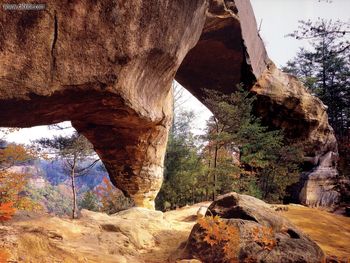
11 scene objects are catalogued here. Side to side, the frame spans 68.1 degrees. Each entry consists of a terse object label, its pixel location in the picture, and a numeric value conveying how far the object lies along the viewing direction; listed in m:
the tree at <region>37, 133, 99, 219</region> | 14.01
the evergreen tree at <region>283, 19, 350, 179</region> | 21.34
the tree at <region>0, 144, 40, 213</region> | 13.38
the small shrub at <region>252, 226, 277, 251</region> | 4.29
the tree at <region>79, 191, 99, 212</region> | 16.19
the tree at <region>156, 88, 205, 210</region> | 11.12
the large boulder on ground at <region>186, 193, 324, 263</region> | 4.11
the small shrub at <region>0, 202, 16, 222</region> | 3.96
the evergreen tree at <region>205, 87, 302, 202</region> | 10.49
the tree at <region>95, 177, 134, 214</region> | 12.20
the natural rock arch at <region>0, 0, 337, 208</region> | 3.92
